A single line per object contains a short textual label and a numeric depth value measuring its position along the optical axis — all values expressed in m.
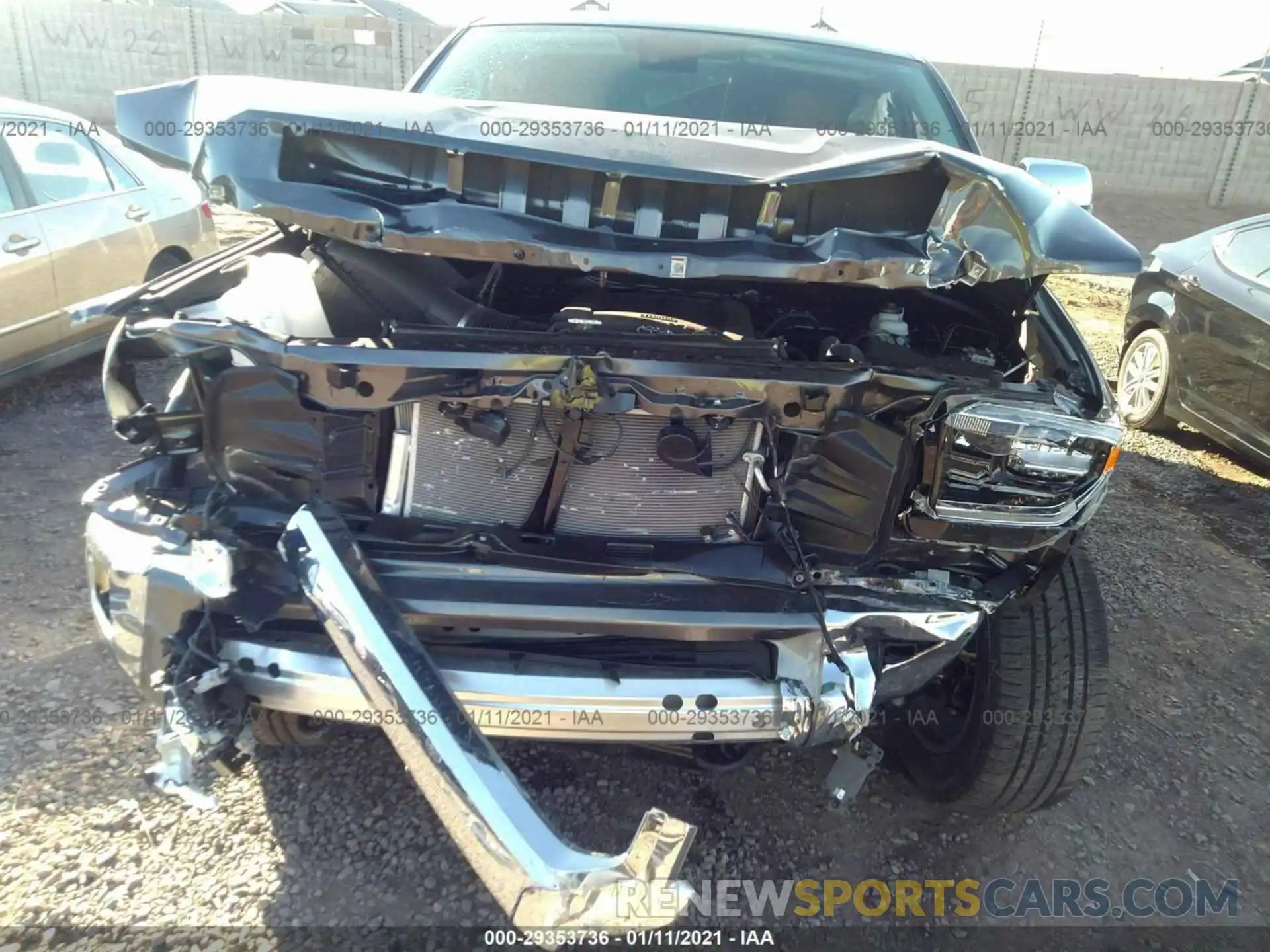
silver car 4.01
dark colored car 4.43
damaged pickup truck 1.75
